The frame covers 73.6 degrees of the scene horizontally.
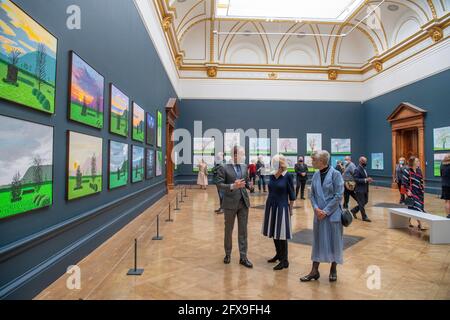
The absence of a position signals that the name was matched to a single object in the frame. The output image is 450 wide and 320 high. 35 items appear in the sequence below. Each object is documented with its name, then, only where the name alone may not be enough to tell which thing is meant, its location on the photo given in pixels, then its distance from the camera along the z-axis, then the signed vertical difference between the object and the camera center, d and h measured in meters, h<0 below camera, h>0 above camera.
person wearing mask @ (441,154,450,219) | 7.61 -0.31
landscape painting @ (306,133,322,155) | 19.33 +1.70
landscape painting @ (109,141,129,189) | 5.79 +0.06
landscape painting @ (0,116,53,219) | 2.75 +0.00
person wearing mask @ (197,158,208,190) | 16.67 -0.43
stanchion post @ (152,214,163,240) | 5.85 -1.37
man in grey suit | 4.39 -0.49
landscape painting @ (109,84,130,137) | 5.80 +1.14
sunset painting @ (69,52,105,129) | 4.14 +1.12
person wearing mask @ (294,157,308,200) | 11.64 -0.24
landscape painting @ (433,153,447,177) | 12.99 +0.25
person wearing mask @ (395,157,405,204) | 10.72 -0.17
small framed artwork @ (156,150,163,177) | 10.80 +0.15
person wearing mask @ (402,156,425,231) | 6.63 -0.39
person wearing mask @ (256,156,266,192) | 14.91 -0.09
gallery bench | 5.63 -1.07
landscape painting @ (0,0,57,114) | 2.74 +1.09
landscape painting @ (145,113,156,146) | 9.23 +1.23
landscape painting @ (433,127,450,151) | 12.59 +1.29
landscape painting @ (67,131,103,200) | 4.09 +0.02
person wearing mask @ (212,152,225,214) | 8.42 +0.16
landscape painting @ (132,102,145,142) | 7.52 +1.17
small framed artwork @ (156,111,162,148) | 11.00 +1.31
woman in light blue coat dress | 3.67 -0.60
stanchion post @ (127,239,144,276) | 3.93 -1.39
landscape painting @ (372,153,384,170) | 17.89 +0.44
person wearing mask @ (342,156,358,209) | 7.88 -0.26
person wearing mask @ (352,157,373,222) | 7.66 -0.45
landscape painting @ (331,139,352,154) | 19.53 +1.43
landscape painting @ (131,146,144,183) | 7.46 +0.08
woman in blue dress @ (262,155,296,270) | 4.22 -0.60
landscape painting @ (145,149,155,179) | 8.99 +0.13
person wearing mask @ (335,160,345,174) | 11.56 +0.08
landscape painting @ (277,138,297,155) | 19.17 +1.40
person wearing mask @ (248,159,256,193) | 14.15 -0.11
